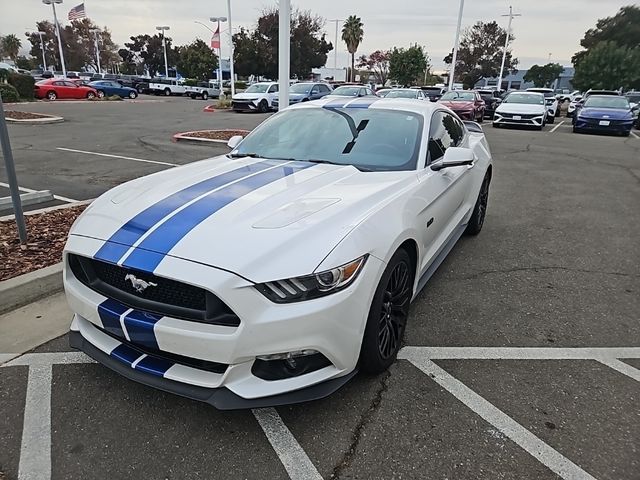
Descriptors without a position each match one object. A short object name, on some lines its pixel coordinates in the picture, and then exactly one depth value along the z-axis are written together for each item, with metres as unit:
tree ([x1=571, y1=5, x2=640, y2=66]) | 47.19
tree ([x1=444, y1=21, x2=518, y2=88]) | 57.16
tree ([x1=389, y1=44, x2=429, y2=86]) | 50.88
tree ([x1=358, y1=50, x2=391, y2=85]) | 75.43
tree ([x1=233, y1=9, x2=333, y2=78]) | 50.38
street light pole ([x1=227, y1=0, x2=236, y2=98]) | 29.28
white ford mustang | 2.11
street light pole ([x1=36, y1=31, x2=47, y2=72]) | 69.50
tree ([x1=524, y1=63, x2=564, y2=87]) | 78.88
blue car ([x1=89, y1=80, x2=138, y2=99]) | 34.97
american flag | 31.48
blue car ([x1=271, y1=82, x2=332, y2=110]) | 21.78
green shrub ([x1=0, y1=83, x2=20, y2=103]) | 23.78
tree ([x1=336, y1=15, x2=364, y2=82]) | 63.06
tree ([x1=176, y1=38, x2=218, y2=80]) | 57.12
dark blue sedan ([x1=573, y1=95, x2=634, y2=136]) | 17.83
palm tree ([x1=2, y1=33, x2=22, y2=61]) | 75.36
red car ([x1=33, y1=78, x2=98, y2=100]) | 29.02
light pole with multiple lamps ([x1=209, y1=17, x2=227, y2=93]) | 33.08
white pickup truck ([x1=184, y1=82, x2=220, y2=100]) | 41.09
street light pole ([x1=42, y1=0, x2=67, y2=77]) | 35.00
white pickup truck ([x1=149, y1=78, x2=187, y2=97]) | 43.34
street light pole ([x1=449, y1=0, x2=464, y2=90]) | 32.12
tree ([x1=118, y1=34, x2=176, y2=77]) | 80.13
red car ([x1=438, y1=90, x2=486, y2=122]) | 19.27
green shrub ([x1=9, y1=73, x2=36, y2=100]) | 26.66
